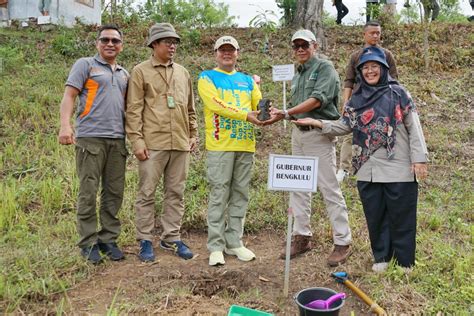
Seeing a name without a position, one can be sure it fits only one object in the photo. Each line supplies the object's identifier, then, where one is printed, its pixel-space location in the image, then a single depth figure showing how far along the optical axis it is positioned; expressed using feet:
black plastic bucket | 9.25
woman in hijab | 11.55
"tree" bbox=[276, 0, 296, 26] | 43.23
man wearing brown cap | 13.17
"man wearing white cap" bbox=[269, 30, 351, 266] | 12.85
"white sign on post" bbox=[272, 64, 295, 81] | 21.29
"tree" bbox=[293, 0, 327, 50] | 34.44
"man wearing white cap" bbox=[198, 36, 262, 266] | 13.16
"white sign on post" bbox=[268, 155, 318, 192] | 11.23
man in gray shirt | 12.64
